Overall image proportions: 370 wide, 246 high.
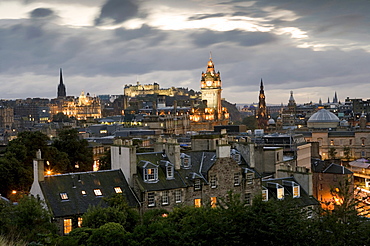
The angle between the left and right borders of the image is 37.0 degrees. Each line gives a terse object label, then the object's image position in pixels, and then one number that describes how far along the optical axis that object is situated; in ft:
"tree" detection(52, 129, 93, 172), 252.01
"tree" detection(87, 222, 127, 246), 114.21
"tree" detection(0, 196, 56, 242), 123.34
